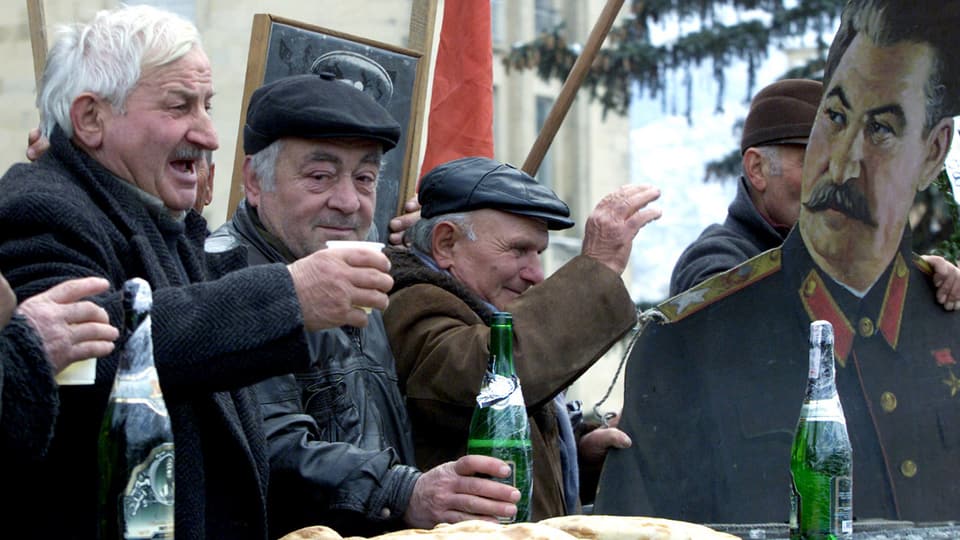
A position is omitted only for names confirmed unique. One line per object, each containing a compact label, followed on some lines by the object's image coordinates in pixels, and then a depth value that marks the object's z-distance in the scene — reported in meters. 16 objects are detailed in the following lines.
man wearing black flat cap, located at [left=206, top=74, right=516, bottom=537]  3.30
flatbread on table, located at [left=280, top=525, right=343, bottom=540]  2.55
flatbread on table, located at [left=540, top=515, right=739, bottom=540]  2.58
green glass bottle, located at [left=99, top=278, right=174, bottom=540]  2.31
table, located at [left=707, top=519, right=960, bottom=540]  3.47
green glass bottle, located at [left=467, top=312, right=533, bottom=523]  3.19
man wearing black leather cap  3.62
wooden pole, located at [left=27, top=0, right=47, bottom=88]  4.66
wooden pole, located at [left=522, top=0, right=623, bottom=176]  4.58
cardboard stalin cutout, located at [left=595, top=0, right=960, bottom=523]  3.97
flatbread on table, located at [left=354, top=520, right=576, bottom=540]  2.36
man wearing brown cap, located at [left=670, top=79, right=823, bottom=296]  4.69
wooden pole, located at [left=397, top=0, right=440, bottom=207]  4.64
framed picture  4.41
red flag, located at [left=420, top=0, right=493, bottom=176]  5.03
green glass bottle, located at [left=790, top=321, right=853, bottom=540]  3.13
